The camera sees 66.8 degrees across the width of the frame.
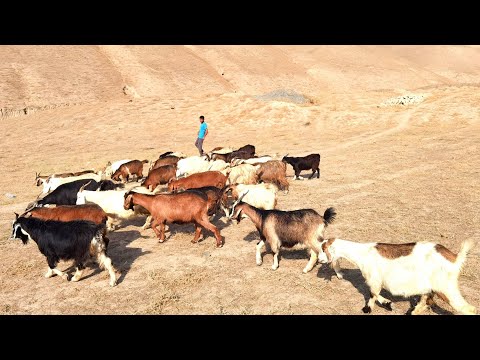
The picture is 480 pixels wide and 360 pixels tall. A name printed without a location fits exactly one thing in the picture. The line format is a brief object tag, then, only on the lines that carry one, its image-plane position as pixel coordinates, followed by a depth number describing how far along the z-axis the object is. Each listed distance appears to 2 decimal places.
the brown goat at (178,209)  10.26
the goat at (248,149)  20.50
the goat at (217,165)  15.55
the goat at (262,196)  11.40
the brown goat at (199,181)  13.28
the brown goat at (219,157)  17.72
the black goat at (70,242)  8.16
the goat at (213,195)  11.09
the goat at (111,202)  11.31
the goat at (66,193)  12.56
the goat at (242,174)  14.39
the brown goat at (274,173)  14.98
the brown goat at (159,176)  14.66
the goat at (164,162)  16.84
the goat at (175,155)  17.78
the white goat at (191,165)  15.66
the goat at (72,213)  9.92
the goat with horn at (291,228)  8.43
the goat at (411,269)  6.05
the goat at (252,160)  15.73
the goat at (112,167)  17.85
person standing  19.47
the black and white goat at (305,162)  17.03
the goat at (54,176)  15.41
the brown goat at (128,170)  17.23
